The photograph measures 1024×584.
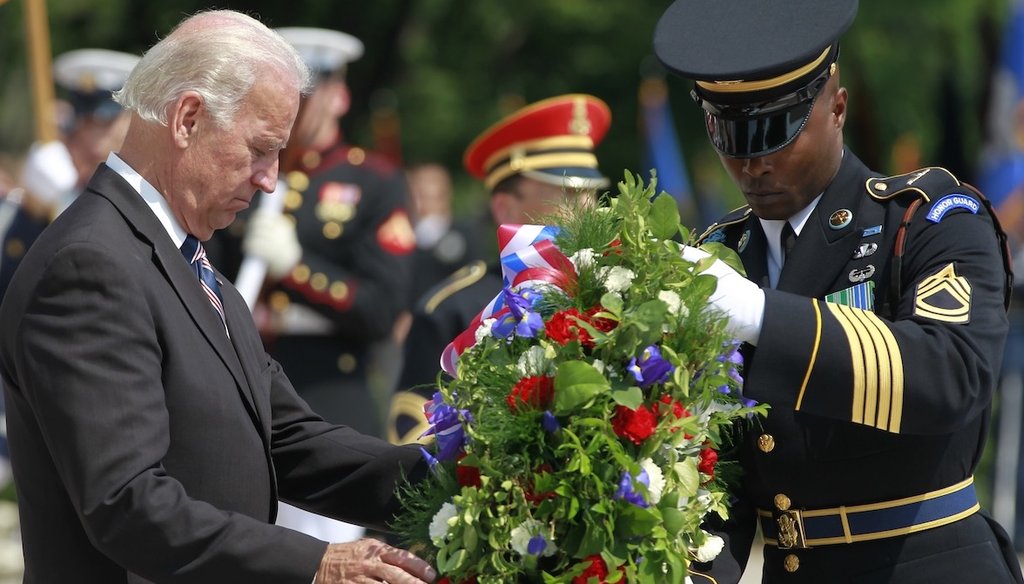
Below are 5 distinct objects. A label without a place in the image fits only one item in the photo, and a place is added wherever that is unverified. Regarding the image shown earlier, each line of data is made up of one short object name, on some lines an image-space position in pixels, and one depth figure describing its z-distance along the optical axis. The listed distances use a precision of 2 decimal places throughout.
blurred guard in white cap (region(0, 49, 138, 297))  15.96
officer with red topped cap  11.20
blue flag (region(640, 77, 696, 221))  27.58
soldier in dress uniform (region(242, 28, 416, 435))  13.44
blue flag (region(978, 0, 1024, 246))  19.37
